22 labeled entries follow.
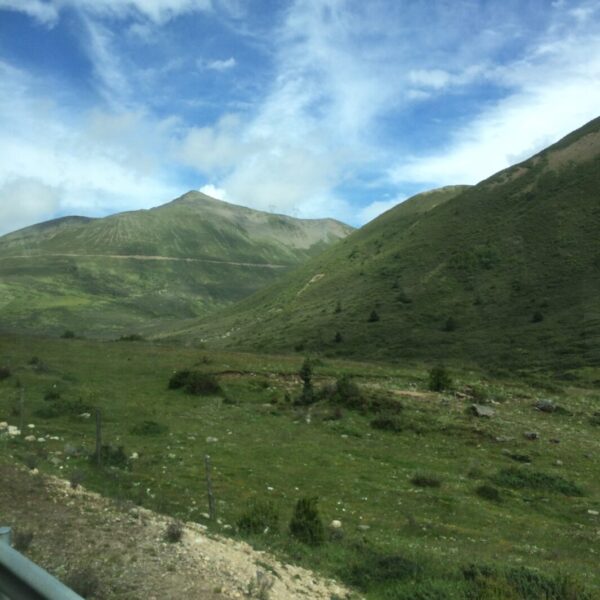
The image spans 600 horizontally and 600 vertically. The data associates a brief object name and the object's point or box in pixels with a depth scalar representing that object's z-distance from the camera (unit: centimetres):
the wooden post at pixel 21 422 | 2116
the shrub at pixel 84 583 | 714
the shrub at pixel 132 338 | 5988
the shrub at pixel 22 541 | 848
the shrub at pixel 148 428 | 2383
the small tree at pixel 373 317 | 8044
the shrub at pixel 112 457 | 1844
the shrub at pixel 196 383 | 3219
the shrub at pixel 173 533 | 981
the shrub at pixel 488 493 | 1955
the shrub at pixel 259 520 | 1326
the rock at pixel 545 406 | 3406
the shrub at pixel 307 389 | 3175
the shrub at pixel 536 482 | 2091
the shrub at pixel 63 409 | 2491
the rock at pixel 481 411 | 3062
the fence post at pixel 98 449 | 1770
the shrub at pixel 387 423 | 2808
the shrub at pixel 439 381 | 3750
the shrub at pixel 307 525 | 1289
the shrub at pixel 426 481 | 2014
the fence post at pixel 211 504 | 1377
